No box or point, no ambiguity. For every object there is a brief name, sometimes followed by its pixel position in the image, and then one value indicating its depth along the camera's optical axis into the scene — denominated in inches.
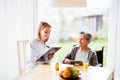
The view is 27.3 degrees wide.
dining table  104.3
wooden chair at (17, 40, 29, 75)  152.9
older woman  138.8
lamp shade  102.4
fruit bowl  99.1
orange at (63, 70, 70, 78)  99.0
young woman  133.3
